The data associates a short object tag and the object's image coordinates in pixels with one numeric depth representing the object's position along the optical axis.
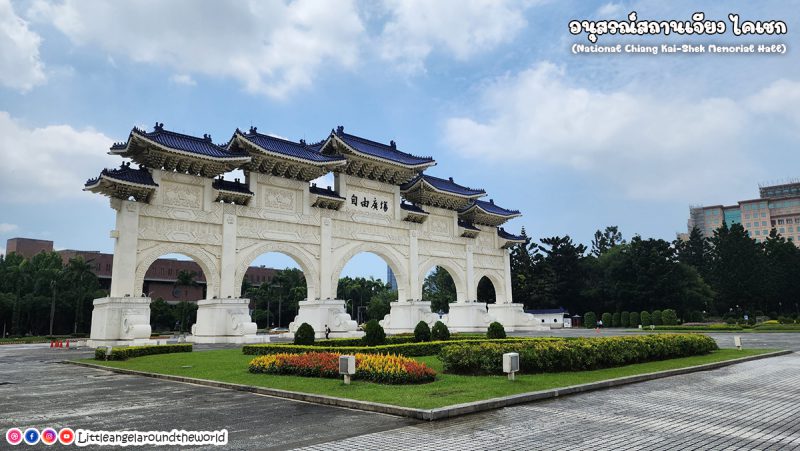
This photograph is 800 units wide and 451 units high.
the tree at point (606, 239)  83.93
